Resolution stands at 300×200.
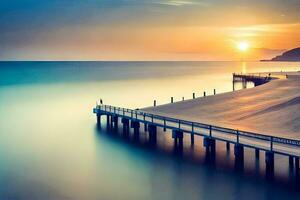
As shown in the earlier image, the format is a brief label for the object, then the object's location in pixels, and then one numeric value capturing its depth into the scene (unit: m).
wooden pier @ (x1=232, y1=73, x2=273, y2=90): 75.69
